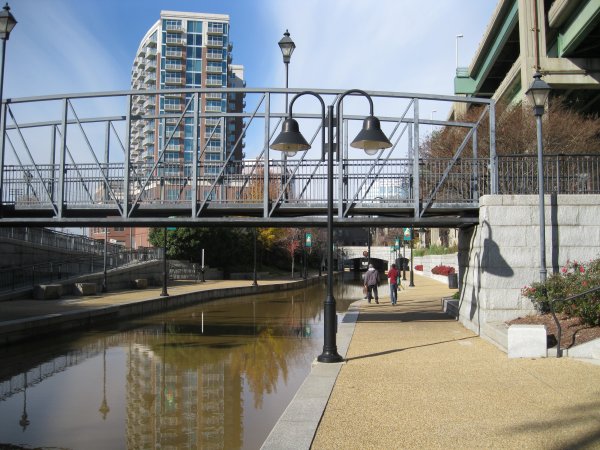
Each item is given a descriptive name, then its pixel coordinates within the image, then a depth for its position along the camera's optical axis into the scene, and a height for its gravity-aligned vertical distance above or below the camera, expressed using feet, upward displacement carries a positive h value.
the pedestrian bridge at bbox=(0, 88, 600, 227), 50.08 +4.97
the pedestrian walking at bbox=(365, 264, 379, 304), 83.44 -6.01
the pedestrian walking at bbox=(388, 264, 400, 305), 76.54 -5.58
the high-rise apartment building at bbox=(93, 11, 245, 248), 364.99 +111.90
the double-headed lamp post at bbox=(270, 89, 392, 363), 33.71 +5.56
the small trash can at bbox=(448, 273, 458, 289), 110.22 -7.98
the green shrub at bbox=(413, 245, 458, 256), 165.72 -3.86
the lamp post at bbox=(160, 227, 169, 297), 89.30 -8.02
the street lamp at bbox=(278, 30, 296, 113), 55.83 +18.75
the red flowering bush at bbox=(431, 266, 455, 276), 138.10 -7.94
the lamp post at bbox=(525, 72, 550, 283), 41.96 +7.20
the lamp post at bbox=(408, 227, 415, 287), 127.63 -8.30
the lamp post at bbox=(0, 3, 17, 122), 51.55 +19.50
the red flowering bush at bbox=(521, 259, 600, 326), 34.04 -3.37
